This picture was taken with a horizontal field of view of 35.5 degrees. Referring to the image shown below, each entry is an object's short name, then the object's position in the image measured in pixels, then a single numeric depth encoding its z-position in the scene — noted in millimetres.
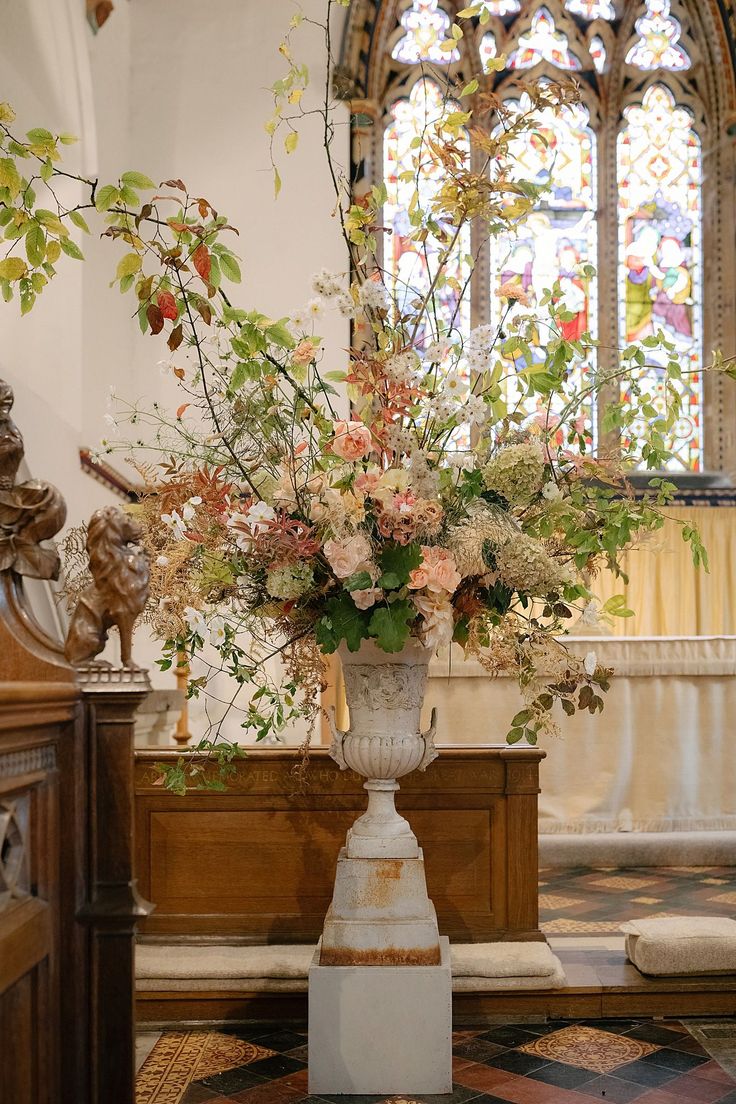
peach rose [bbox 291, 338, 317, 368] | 2230
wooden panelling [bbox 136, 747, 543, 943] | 3080
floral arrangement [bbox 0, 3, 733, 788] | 2176
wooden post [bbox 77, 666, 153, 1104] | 1508
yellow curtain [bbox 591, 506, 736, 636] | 8406
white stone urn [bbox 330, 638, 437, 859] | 2412
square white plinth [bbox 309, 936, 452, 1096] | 2361
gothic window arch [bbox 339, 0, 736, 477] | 8656
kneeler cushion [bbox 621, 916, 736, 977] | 2916
